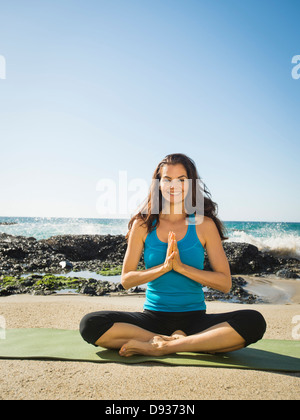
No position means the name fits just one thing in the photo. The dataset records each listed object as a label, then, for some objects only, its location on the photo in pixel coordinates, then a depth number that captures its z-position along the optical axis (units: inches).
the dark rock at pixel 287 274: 406.0
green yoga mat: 108.3
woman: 112.1
